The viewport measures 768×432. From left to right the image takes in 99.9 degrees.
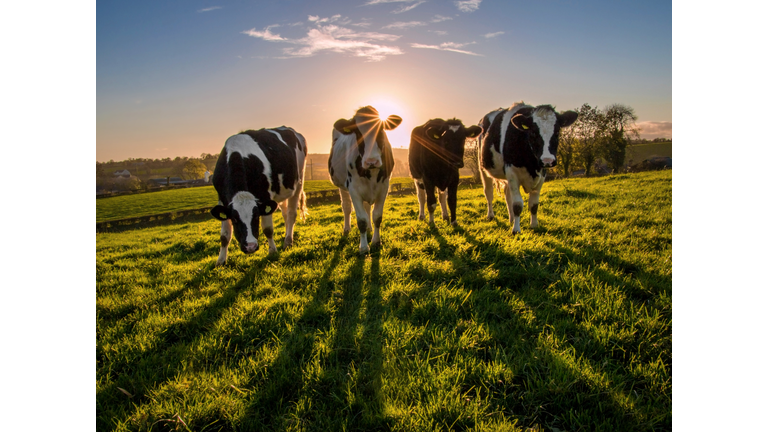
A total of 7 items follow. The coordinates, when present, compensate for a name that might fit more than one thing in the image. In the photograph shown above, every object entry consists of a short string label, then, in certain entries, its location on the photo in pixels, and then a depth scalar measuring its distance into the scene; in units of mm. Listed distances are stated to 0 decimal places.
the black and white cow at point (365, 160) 5387
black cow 6902
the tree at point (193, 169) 76688
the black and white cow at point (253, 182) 4953
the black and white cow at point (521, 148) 5375
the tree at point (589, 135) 32688
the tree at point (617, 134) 32594
